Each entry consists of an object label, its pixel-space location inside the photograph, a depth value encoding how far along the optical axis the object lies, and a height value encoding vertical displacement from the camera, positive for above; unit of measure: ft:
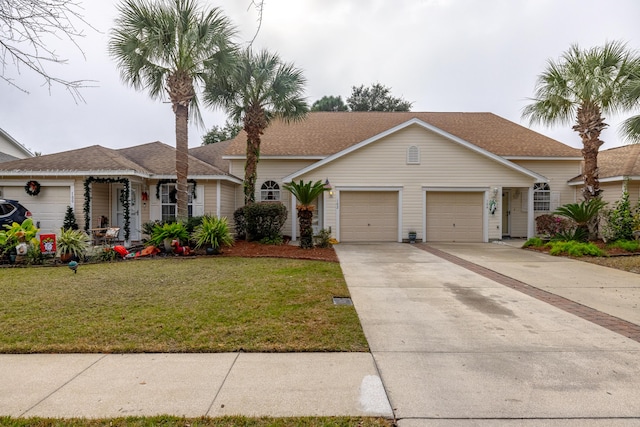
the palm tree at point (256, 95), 43.01 +14.54
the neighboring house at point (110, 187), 42.29 +2.77
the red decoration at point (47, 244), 32.65 -3.40
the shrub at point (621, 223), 41.57 -1.67
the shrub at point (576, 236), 41.98 -3.31
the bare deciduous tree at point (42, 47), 10.53 +5.13
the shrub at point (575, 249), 36.37 -4.28
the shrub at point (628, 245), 37.78 -3.98
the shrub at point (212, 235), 36.88 -2.87
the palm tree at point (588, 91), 41.04 +14.55
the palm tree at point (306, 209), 39.06 -0.06
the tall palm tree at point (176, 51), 35.94 +17.09
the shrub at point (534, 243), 42.06 -4.17
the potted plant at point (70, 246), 32.94 -3.62
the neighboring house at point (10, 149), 77.70 +14.42
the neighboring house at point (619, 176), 46.24 +4.53
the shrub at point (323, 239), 41.09 -3.67
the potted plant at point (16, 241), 32.30 -3.11
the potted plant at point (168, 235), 36.91 -2.85
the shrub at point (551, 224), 46.76 -2.15
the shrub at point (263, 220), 42.73 -1.44
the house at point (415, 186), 48.49 +3.17
